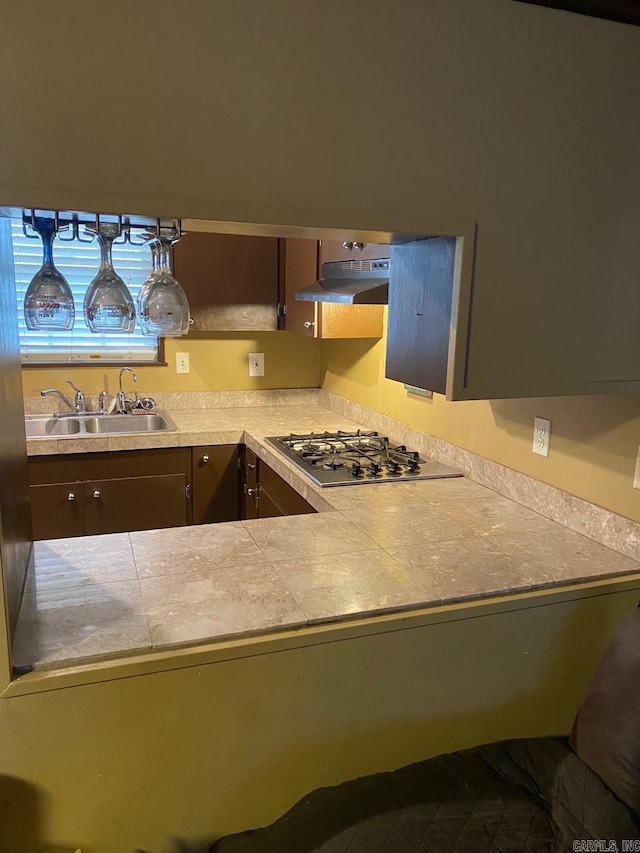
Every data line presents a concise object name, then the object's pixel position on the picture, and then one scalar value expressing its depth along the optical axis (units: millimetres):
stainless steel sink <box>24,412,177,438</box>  3096
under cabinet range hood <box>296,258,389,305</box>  2162
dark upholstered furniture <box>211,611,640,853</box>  1175
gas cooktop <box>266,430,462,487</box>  2258
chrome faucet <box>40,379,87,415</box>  3186
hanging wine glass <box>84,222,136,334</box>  1280
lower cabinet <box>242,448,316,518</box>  2342
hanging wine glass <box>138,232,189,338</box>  1361
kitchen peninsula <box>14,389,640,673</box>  1263
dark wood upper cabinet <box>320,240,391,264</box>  2291
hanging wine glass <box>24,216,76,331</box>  1198
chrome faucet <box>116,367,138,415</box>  3230
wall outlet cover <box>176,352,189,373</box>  3424
